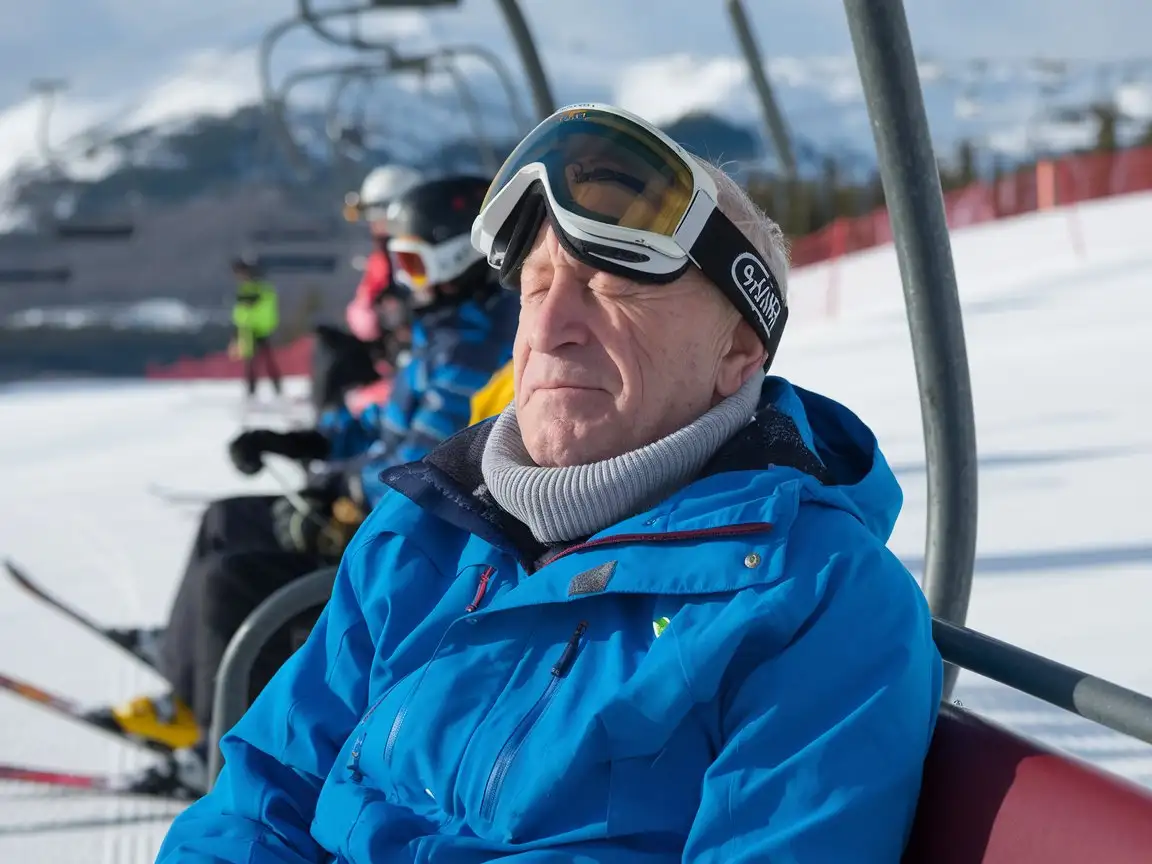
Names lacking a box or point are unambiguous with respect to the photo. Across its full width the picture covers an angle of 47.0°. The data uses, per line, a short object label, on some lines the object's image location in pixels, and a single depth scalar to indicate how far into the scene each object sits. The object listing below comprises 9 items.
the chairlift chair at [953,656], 1.19
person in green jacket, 17.17
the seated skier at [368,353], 5.05
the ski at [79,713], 3.35
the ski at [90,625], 3.70
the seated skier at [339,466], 3.19
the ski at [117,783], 3.27
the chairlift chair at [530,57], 4.98
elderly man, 1.33
